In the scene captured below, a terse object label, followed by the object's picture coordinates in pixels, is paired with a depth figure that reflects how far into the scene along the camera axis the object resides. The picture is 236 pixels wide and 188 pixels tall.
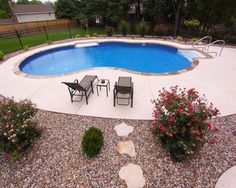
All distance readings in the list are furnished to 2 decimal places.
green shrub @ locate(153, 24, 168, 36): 12.90
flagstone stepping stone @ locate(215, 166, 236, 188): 1.96
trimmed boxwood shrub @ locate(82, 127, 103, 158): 2.29
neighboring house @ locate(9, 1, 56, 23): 25.85
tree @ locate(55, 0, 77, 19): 22.16
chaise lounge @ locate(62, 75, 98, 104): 3.52
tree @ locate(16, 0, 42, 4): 43.53
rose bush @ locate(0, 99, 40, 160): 2.10
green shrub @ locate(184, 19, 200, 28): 12.30
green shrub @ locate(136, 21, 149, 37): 12.93
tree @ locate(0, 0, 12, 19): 32.93
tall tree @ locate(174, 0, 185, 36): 11.96
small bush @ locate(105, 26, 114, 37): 13.48
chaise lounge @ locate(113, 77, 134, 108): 3.39
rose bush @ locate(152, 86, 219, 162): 2.02
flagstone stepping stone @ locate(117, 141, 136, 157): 2.45
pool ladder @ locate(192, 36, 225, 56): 8.24
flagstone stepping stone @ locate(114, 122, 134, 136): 2.83
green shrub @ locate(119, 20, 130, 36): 13.11
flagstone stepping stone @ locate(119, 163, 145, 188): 1.99
